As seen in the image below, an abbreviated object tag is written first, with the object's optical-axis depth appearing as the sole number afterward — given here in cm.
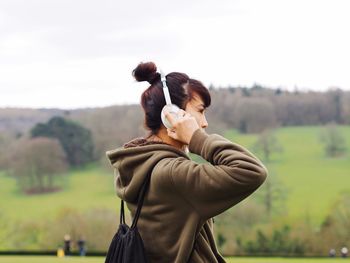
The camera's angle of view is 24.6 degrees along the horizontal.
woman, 311
